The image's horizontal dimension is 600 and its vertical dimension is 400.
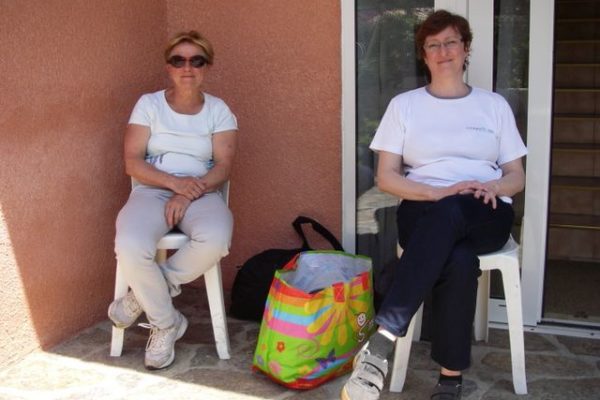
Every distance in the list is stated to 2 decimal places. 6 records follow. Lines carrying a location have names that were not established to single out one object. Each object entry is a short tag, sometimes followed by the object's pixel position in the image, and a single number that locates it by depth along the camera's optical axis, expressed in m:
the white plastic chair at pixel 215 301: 3.26
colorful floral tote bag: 2.91
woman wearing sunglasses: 3.13
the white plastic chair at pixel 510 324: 2.85
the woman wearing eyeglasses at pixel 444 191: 2.64
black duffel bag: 3.63
